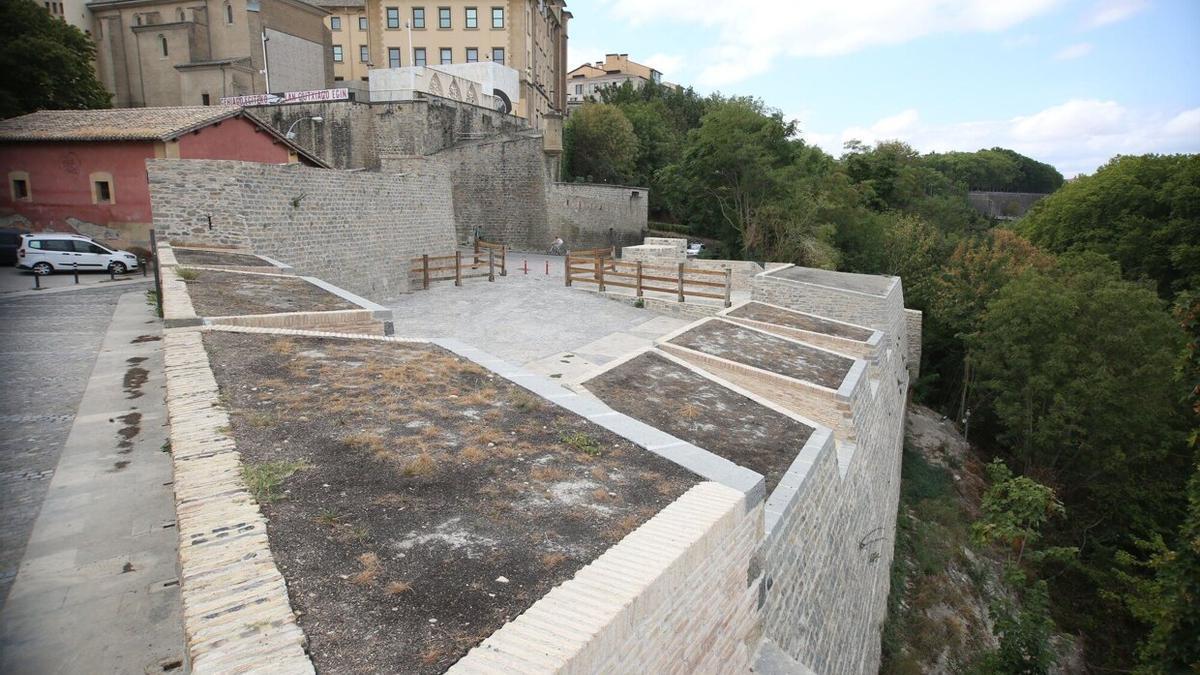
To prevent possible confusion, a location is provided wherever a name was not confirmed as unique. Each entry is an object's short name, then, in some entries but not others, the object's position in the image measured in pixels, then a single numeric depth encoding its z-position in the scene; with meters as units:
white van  16.05
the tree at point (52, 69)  17.33
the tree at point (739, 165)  28.28
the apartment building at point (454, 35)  37.22
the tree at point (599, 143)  36.88
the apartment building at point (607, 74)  79.94
